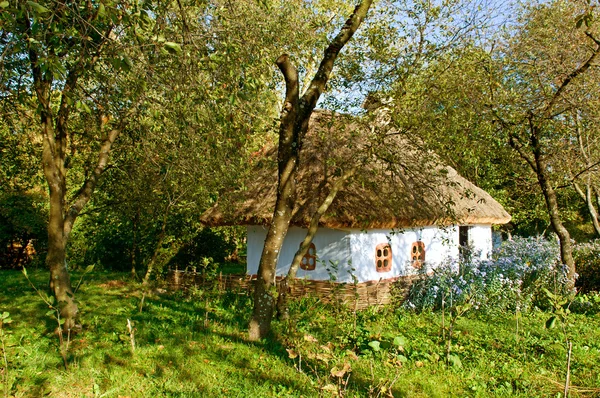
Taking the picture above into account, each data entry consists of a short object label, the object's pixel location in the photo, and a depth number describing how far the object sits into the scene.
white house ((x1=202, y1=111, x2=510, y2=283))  8.80
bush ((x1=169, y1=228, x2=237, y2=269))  14.84
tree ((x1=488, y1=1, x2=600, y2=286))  9.10
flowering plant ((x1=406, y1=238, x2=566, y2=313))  8.62
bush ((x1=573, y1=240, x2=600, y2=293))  11.47
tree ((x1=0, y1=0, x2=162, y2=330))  3.85
